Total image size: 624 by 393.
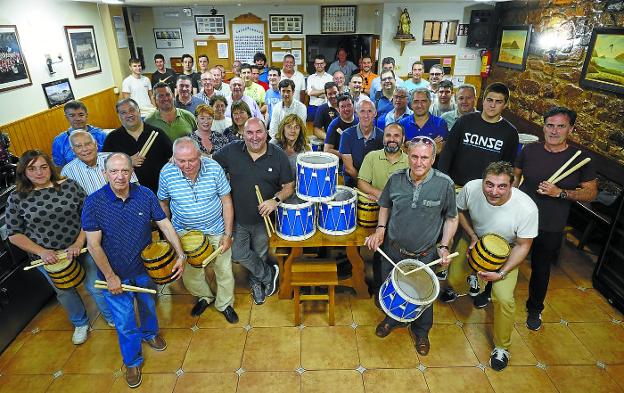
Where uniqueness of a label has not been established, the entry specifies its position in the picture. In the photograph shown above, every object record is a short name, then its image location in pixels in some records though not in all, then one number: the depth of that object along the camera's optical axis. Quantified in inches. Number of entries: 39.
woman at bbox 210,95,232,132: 180.1
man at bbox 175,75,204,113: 194.7
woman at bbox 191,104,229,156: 159.5
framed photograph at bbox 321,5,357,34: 359.9
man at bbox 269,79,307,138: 200.2
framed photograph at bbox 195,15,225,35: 356.5
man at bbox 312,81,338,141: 199.3
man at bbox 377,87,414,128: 178.5
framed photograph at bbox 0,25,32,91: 205.6
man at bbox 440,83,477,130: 170.1
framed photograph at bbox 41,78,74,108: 245.0
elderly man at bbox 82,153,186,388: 99.5
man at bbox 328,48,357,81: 319.9
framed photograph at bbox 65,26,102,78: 275.4
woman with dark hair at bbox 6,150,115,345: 109.9
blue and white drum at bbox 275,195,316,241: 121.7
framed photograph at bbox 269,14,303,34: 360.8
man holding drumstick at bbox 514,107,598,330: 118.6
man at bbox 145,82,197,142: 163.8
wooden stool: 128.7
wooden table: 125.0
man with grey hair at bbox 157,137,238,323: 116.4
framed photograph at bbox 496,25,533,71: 267.6
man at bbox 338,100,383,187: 148.9
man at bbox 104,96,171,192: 144.1
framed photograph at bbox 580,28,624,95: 179.3
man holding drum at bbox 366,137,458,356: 109.1
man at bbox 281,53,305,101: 268.5
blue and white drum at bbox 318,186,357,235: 123.9
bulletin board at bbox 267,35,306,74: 368.2
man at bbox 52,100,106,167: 146.2
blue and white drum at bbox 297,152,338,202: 119.4
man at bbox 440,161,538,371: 107.7
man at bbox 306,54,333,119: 272.5
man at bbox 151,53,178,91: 291.1
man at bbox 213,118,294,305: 126.6
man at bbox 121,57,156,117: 278.1
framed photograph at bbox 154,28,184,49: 360.2
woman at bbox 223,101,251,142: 167.8
